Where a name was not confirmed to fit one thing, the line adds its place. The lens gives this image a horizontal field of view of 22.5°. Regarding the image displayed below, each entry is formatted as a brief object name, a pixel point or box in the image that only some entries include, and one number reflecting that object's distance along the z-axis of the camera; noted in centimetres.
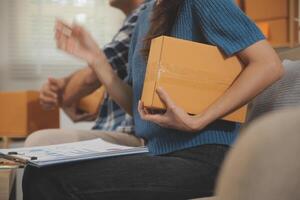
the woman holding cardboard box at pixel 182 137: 145
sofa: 99
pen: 152
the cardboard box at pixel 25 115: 304
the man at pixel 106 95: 220
